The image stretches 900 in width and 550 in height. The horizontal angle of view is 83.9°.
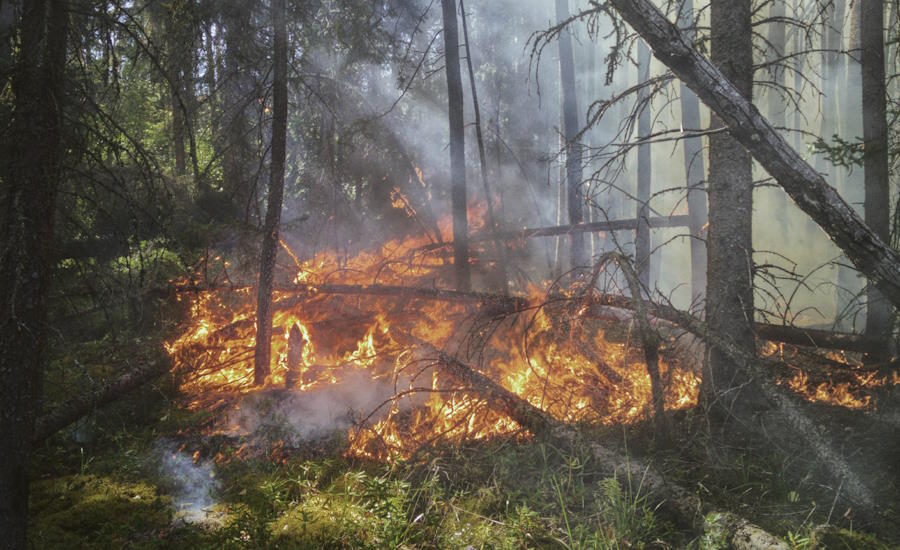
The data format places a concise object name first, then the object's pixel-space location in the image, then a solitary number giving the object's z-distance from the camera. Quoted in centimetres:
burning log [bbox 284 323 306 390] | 759
